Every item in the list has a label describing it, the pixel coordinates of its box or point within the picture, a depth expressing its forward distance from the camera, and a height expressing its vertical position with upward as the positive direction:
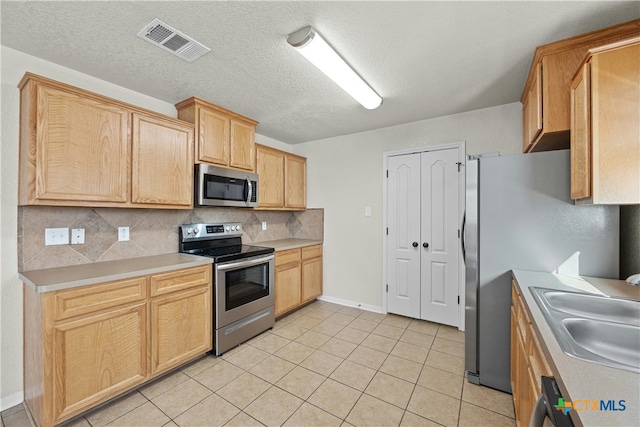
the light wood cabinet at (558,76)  1.63 +0.91
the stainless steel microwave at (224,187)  2.58 +0.28
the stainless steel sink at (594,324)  0.93 -0.46
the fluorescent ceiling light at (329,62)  1.63 +1.04
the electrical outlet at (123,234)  2.30 -0.18
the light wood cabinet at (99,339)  1.56 -0.85
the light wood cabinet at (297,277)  3.25 -0.84
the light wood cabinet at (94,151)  1.71 +0.46
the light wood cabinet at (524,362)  1.08 -0.71
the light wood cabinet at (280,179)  3.43 +0.48
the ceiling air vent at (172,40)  1.61 +1.11
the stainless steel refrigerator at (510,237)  1.68 -0.15
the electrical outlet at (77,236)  2.03 -0.17
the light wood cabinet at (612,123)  1.33 +0.46
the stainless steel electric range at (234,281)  2.45 -0.68
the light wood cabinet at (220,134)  2.58 +0.83
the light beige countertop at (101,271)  1.59 -0.40
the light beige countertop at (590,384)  0.62 -0.46
